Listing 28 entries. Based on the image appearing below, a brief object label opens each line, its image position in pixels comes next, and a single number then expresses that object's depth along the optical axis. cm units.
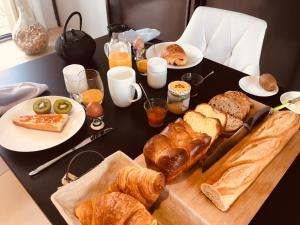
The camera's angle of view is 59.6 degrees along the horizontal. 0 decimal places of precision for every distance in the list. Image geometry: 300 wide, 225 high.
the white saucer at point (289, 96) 98
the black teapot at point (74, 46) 119
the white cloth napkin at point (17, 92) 102
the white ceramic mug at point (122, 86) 93
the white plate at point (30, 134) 81
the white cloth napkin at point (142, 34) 145
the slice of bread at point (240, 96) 94
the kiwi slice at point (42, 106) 93
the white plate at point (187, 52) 124
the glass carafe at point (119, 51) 111
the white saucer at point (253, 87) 105
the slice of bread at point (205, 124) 78
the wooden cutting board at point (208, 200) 59
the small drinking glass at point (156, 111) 87
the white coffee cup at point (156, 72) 103
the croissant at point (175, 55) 120
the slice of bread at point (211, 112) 84
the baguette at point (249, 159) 66
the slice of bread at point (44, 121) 86
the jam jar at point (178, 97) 91
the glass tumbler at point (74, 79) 99
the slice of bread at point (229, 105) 89
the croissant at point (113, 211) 54
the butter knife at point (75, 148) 75
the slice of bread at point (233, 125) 86
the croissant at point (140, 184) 57
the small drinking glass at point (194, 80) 105
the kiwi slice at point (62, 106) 92
